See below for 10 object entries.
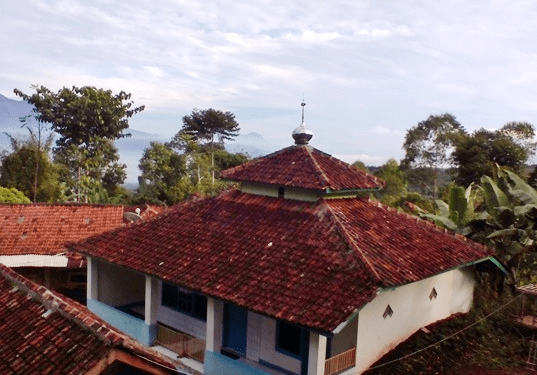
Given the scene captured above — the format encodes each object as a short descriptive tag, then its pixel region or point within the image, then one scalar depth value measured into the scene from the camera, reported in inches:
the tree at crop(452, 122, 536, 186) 1290.6
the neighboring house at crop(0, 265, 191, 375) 214.1
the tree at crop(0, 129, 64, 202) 1288.1
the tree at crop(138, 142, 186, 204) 1390.3
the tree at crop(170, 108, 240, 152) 2081.7
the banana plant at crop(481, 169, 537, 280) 555.8
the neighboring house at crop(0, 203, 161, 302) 690.8
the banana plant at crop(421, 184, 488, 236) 589.6
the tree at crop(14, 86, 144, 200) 1552.7
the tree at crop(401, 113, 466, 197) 1517.0
